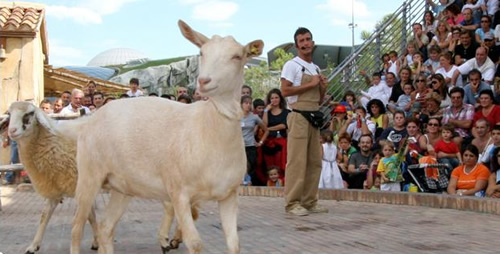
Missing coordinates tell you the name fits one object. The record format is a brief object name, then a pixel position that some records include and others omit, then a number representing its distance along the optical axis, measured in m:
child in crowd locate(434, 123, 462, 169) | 11.97
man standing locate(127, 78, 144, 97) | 15.60
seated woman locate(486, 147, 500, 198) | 10.71
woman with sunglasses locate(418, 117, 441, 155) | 12.52
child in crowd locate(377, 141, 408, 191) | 12.36
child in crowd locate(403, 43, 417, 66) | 16.78
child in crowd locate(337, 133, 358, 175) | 13.91
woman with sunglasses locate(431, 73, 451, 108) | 13.89
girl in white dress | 13.40
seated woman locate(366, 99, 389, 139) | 14.50
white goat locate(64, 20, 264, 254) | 5.75
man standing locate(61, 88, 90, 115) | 14.55
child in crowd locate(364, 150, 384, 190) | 12.89
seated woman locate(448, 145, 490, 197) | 11.03
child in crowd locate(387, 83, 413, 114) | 15.02
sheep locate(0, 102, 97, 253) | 7.76
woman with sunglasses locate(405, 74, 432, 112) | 14.34
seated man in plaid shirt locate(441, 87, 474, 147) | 12.83
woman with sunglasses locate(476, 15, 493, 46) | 15.17
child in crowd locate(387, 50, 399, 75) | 16.95
